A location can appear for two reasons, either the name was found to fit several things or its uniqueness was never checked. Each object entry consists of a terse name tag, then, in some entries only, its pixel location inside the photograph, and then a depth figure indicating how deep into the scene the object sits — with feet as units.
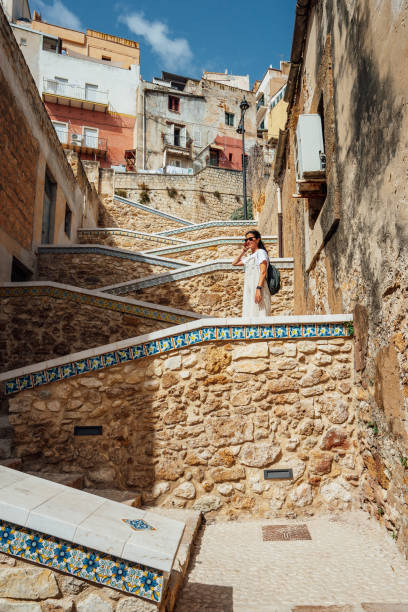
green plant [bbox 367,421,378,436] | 14.01
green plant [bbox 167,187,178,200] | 91.15
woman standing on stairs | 19.40
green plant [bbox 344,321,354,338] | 16.40
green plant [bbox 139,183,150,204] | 87.42
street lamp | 79.23
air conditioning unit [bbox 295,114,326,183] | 20.26
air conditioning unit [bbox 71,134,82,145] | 112.17
